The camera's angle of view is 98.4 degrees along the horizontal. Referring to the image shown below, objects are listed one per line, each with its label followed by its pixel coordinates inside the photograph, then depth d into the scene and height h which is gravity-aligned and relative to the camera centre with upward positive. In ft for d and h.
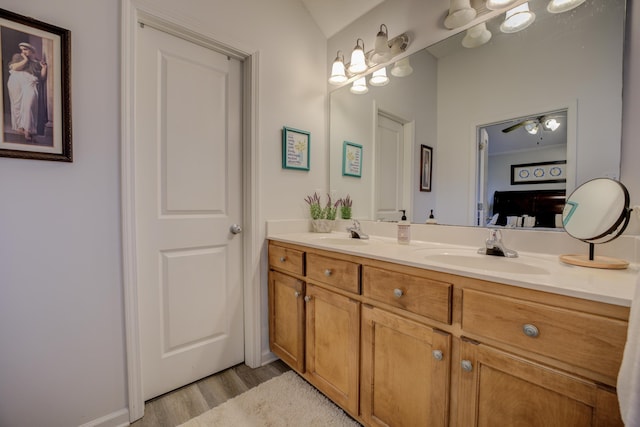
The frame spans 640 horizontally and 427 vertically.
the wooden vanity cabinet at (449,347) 2.27 -1.53
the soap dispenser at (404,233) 5.10 -0.49
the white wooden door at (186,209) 4.92 -0.08
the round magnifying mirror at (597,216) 3.09 -0.09
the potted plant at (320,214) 6.64 -0.20
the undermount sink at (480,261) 3.49 -0.75
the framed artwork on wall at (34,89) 3.50 +1.52
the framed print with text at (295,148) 6.32 +1.36
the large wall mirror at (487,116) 3.64 +1.56
